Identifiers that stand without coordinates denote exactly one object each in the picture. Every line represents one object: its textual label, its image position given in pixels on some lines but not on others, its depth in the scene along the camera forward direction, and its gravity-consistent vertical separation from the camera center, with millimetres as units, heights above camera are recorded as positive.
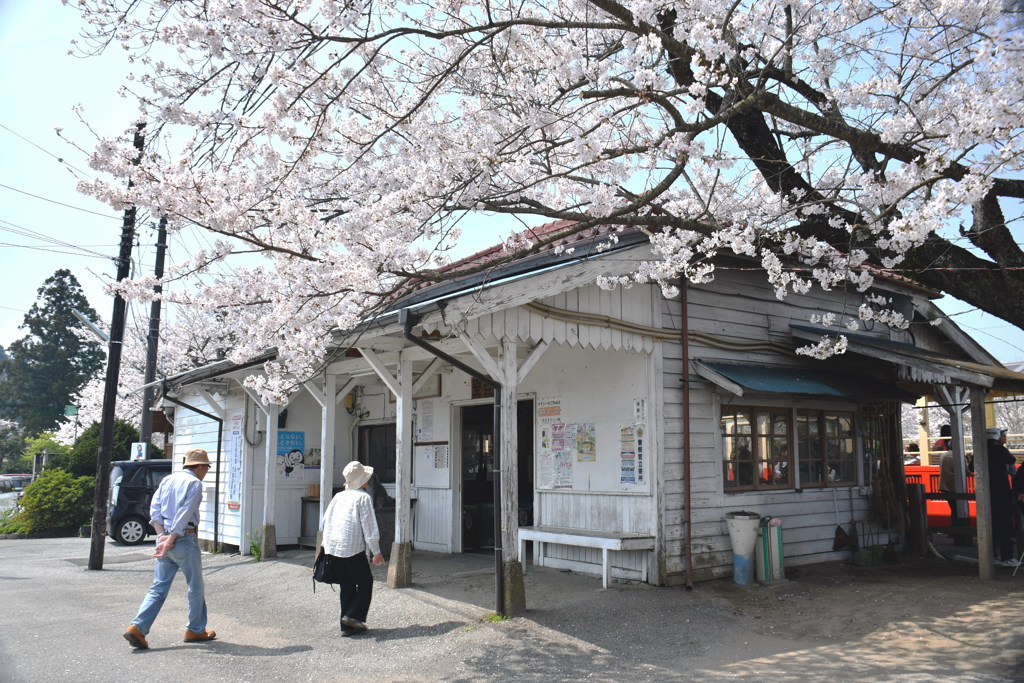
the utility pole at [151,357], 20212 +2344
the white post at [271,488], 12484 -626
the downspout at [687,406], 9320 +522
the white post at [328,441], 11008 +100
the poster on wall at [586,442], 9992 +89
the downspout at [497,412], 7539 +367
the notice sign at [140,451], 17984 -77
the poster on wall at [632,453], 9422 -44
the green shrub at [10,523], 20469 -1962
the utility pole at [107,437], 12867 +169
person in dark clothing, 10711 -610
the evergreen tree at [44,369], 56719 +5563
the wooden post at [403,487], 9344 -457
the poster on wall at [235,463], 14000 -263
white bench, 8867 -1036
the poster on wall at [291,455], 13656 -118
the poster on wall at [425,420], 12578 +447
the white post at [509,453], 7793 -42
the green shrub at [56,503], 20531 -1452
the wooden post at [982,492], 9469 -502
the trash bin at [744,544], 9398 -1111
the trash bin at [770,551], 9547 -1214
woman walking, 7562 -939
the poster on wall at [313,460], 13898 -206
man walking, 7090 -930
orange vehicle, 14969 -762
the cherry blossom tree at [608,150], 5938 +2540
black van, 17953 -1099
